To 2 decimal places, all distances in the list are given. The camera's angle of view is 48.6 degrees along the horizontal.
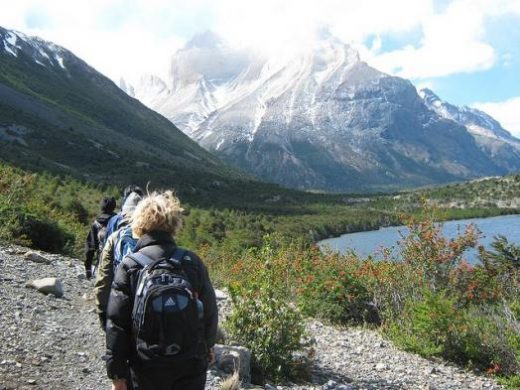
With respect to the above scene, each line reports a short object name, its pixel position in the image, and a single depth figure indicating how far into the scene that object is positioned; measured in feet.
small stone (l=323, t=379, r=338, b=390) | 27.66
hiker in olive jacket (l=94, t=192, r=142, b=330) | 17.29
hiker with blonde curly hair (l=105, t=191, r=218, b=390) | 13.32
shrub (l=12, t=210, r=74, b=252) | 49.67
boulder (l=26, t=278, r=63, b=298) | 34.09
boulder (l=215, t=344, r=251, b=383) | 26.17
